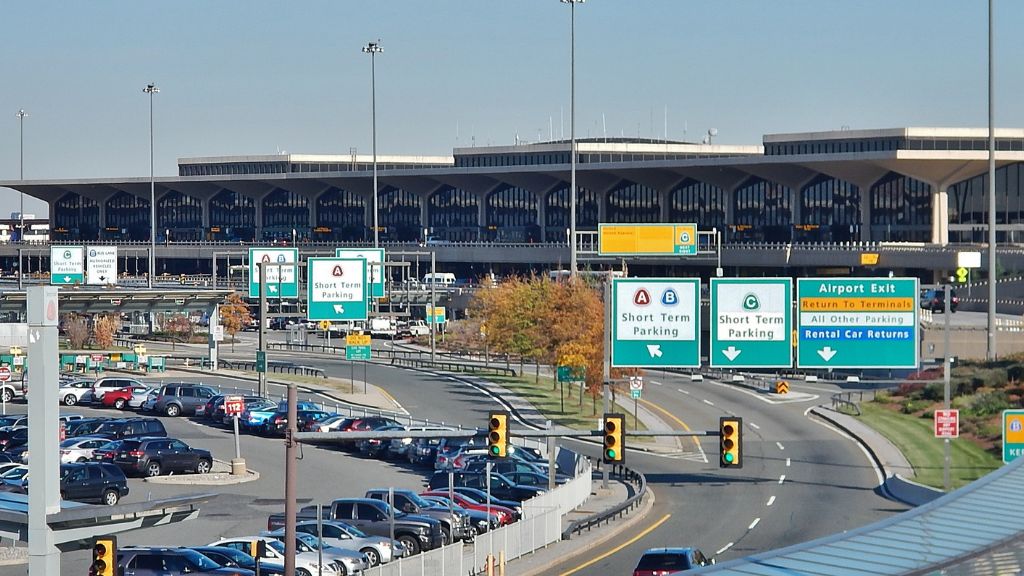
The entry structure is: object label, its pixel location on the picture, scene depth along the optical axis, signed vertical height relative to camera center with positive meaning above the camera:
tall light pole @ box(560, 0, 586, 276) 76.19 +9.85
